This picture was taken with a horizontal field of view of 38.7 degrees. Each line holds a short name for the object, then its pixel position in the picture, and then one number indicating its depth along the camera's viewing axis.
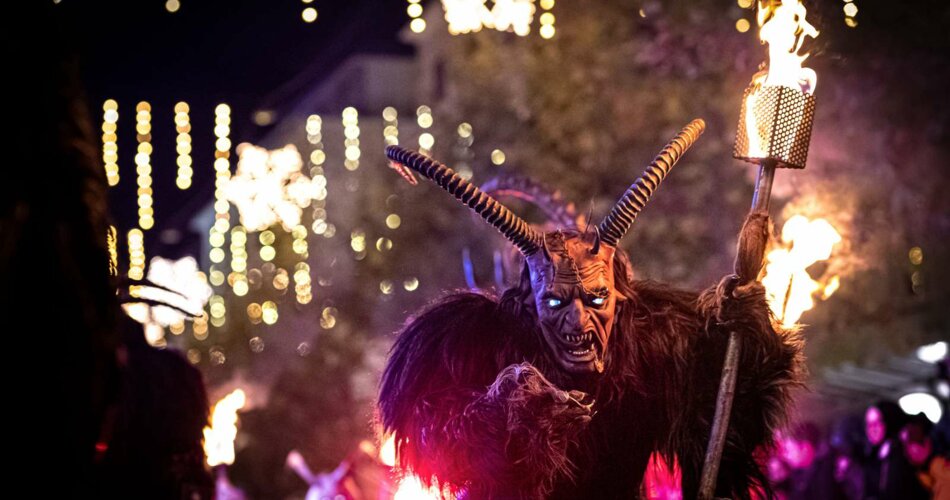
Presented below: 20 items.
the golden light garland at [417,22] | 17.87
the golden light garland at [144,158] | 22.86
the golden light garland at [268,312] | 30.31
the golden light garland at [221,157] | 28.56
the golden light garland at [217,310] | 31.24
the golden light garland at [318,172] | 29.39
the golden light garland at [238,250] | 36.17
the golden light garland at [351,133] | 34.44
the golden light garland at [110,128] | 19.61
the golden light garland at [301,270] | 29.36
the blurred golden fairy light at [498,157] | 19.75
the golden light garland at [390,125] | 33.38
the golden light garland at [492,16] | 19.09
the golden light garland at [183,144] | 24.28
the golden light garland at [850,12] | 13.85
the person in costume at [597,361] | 5.64
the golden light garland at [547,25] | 18.83
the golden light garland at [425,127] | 22.78
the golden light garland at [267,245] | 29.53
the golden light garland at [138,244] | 23.38
